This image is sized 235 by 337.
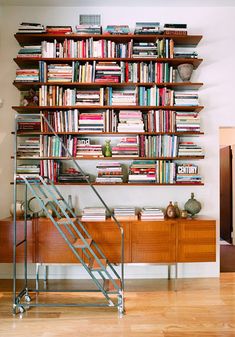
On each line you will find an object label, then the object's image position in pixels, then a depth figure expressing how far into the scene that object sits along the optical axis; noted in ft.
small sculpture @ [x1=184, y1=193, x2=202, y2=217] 14.11
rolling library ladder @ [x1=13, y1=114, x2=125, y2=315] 10.85
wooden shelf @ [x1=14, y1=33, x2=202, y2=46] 13.87
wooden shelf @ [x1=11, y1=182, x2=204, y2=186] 13.75
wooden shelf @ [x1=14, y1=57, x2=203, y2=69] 13.85
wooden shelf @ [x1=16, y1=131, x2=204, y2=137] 13.71
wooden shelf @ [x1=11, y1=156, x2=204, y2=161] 13.70
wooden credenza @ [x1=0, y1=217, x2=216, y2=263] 13.02
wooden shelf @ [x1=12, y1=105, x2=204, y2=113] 13.76
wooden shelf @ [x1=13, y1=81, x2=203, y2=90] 13.79
